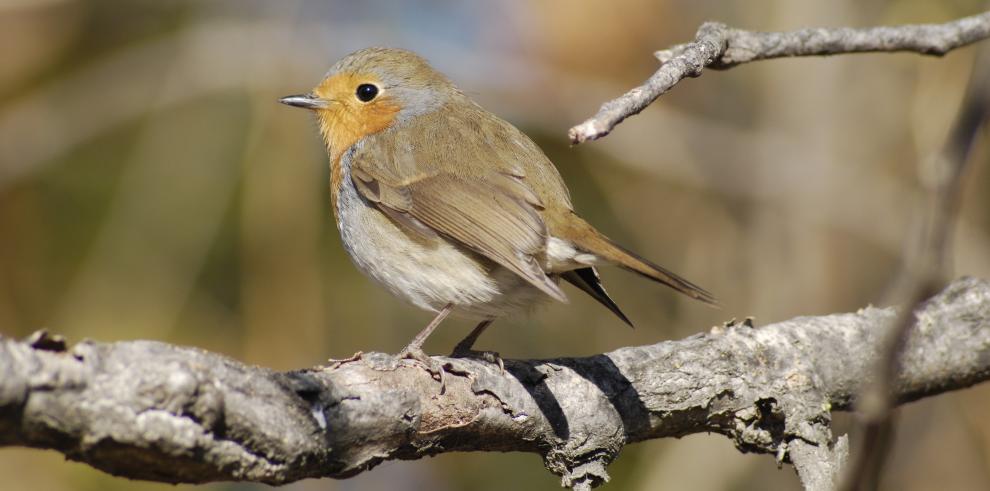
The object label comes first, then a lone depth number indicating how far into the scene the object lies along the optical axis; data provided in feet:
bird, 13.35
